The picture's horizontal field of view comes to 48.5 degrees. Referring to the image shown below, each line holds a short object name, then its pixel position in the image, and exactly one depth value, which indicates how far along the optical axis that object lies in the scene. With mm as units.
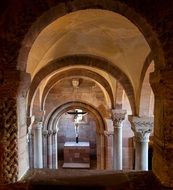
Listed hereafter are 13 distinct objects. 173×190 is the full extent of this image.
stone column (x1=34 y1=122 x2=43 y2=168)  6278
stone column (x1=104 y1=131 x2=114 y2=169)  8913
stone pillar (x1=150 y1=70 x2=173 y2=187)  1906
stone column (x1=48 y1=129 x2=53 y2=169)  9399
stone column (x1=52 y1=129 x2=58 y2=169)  9507
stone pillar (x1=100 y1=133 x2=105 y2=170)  9220
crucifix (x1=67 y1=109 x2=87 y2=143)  9634
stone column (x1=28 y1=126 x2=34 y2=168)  7512
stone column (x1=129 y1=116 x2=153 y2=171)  4471
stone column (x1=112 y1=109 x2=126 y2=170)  6297
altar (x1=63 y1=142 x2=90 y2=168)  11249
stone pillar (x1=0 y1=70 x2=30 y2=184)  2006
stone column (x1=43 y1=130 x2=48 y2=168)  9308
